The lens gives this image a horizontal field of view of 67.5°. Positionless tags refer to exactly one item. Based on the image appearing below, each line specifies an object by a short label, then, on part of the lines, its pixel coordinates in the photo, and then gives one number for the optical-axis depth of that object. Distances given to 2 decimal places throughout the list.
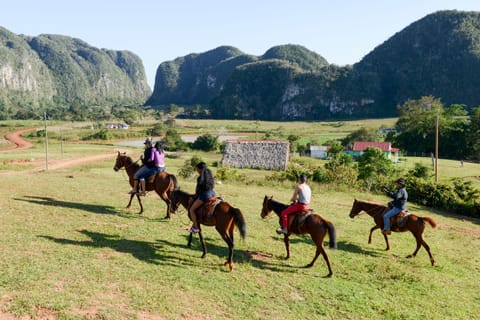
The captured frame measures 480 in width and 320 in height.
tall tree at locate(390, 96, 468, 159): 73.69
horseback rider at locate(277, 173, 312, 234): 10.62
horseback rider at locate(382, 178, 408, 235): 12.45
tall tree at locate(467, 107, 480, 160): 70.07
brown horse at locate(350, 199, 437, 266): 12.49
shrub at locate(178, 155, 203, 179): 33.50
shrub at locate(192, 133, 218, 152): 72.25
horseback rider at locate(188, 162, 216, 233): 10.45
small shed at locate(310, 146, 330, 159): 69.65
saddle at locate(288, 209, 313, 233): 10.64
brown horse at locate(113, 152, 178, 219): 14.42
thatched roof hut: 47.16
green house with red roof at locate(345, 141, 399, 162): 62.83
